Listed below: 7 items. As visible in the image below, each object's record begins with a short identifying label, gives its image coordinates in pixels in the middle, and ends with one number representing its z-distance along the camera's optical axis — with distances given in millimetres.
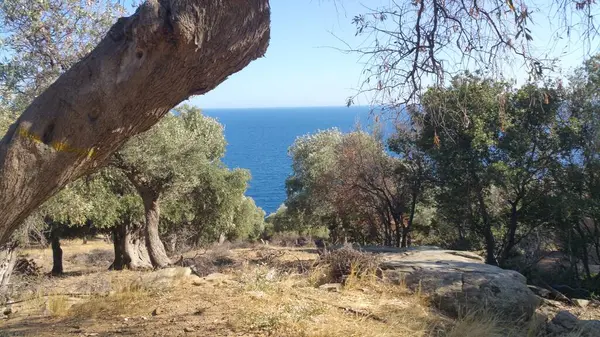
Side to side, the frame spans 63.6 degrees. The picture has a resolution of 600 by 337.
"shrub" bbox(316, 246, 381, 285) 7229
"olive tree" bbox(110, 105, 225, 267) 10711
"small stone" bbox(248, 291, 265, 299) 5551
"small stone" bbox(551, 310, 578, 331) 6191
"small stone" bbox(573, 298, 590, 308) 9328
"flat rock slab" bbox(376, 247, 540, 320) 6520
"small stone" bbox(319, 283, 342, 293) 6648
